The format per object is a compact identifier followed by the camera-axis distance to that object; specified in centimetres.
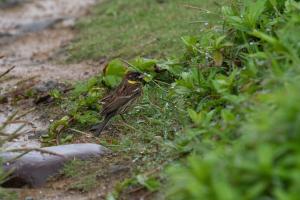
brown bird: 1191
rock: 1040
